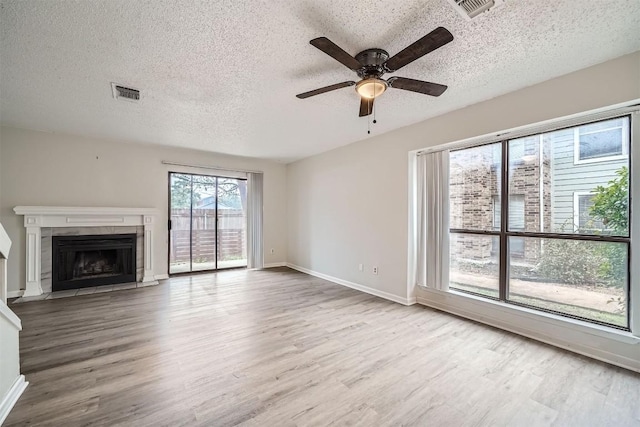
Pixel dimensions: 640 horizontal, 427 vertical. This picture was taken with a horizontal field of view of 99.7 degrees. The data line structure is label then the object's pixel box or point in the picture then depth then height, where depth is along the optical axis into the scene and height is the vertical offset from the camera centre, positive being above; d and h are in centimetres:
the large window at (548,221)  247 -8
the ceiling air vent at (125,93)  274 +126
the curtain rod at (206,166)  528 +97
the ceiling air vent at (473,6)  162 +127
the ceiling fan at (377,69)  178 +106
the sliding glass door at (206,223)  565 -22
